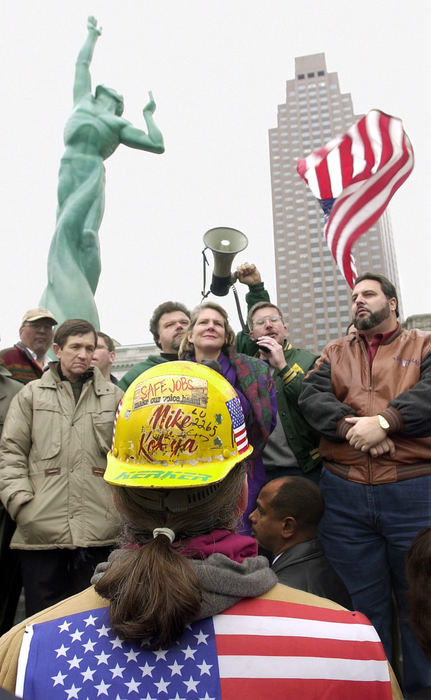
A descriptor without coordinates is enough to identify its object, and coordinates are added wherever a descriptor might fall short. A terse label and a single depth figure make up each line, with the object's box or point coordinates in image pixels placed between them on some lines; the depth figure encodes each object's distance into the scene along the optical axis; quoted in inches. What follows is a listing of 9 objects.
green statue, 365.7
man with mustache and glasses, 140.1
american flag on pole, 220.1
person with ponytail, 39.3
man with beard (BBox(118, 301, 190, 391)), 167.2
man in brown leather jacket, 113.2
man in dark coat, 104.3
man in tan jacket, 120.1
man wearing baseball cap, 167.9
